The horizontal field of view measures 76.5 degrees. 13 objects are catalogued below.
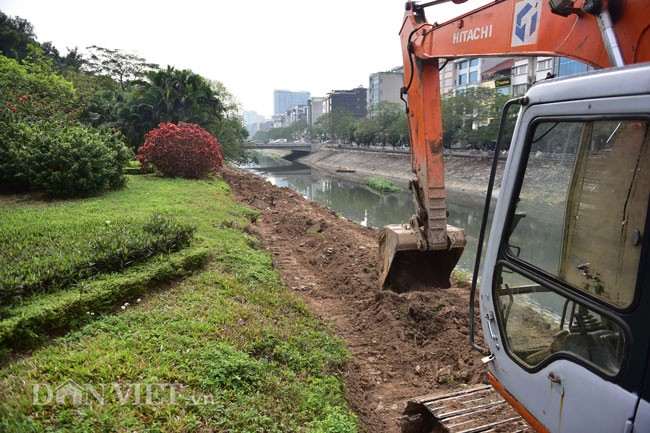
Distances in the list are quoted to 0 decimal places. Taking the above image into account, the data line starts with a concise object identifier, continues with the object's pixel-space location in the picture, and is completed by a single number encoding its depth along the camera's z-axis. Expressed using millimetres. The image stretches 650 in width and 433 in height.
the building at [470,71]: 50125
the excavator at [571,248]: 1709
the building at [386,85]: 75188
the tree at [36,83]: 16594
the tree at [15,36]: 32781
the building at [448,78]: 55844
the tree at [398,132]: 41153
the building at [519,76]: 37719
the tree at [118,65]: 42625
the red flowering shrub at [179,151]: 14938
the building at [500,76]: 41625
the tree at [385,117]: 46906
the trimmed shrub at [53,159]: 9453
